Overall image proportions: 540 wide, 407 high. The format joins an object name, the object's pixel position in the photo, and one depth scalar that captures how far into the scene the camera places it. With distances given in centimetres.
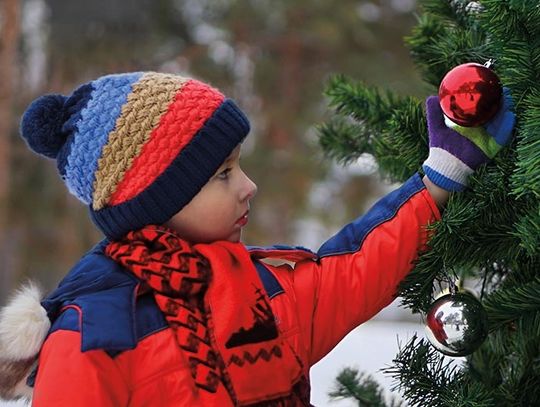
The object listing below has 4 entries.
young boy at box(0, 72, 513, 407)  225
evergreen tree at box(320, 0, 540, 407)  210
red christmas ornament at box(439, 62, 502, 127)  214
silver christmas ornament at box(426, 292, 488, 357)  220
